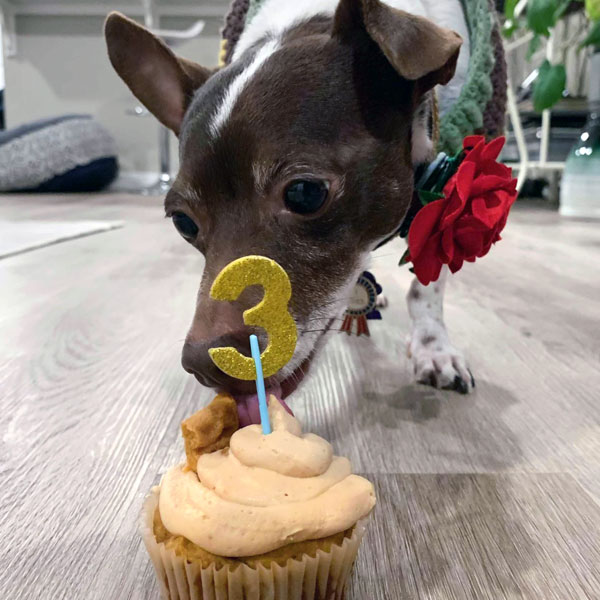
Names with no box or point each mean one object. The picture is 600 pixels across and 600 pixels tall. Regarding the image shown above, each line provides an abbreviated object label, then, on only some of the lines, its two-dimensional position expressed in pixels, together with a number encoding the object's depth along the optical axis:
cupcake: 0.17
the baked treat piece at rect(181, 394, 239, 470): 0.19
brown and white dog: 0.26
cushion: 1.66
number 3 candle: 0.20
